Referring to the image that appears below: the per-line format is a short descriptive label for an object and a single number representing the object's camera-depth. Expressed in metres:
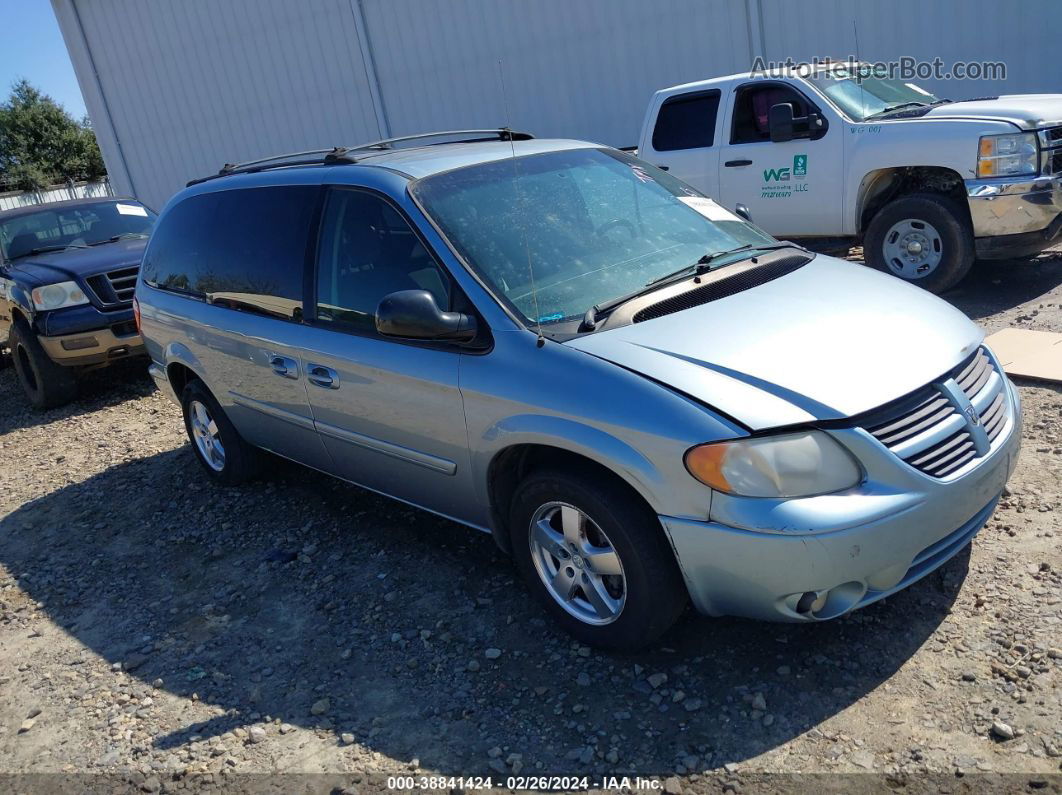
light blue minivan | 2.67
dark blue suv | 7.71
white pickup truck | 6.52
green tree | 37.50
